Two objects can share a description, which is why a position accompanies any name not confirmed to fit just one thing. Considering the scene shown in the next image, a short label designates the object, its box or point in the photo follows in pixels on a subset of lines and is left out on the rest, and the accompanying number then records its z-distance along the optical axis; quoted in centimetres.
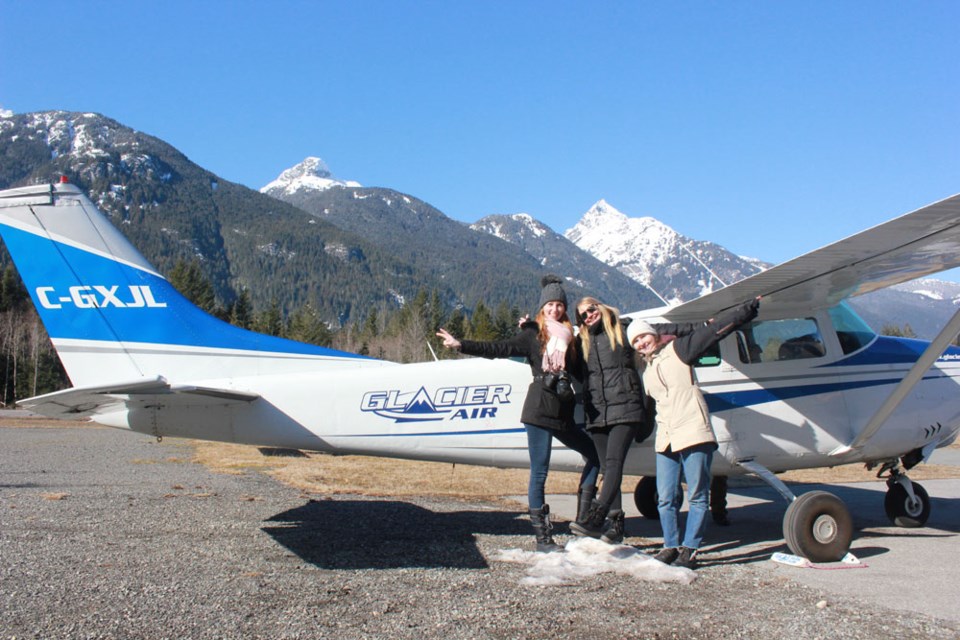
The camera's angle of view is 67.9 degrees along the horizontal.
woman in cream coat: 525
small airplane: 637
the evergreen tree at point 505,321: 6944
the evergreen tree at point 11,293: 5644
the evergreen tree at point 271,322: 6806
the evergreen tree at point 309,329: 6925
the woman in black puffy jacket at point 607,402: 552
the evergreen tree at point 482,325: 6600
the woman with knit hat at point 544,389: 557
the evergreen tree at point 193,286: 6419
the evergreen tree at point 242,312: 6575
